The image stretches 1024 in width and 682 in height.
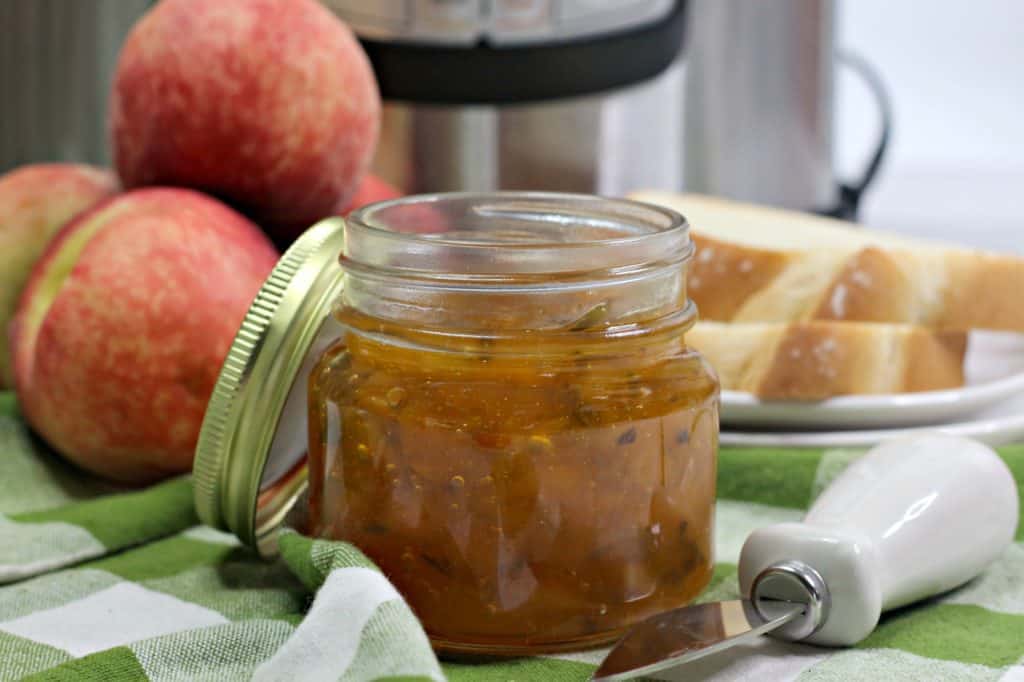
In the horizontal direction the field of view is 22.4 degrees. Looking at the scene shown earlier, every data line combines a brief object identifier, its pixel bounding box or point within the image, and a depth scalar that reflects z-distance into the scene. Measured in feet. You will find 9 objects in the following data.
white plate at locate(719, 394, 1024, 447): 1.91
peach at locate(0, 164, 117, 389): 2.09
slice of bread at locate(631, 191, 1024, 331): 2.04
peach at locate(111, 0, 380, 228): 1.98
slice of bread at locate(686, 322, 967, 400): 1.94
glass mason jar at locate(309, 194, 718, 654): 1.58
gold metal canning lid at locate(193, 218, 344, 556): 1.68
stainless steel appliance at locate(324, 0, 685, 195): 2.33
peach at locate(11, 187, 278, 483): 1.87
